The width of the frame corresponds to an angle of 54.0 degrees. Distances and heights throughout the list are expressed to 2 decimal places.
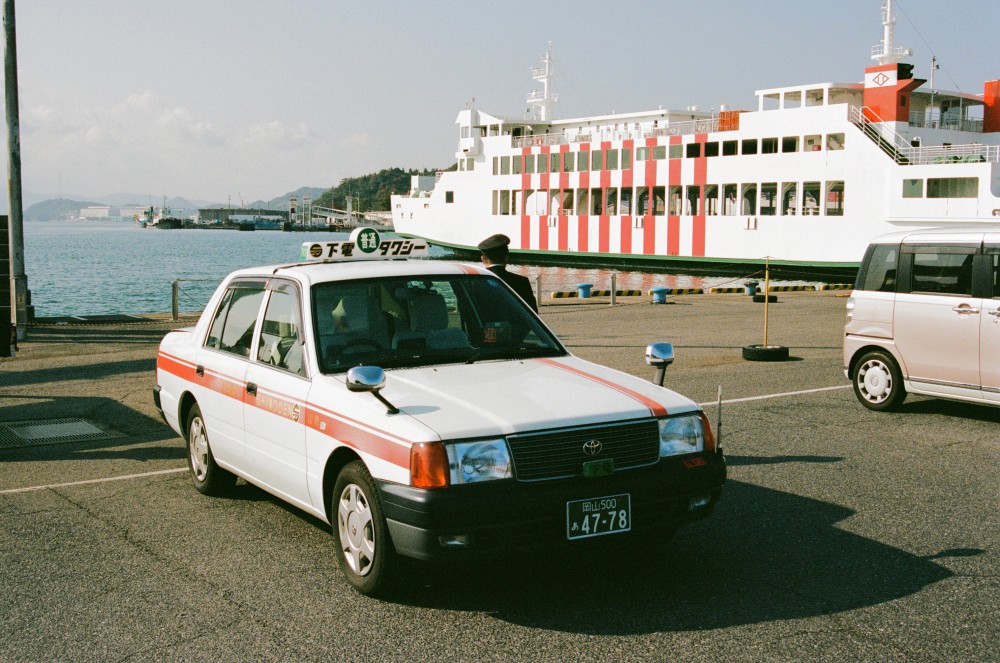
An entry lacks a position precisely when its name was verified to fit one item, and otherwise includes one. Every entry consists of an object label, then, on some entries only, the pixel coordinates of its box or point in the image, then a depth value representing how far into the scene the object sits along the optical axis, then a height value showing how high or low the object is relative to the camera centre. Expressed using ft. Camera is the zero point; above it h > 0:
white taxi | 14.10 -2.70
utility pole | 60.23 +6.14
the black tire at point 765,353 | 45.93 -4.87
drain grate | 28.53 -5.46
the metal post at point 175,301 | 68.59 -3.54
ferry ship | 132.05 +11.28
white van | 29.17 -2.18
